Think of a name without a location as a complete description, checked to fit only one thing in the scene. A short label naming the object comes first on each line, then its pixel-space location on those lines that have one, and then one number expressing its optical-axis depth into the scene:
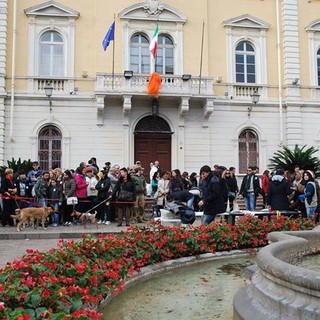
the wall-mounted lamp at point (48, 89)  20.05
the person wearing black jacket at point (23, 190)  14.16
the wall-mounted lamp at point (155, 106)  21.08
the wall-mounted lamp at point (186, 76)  20.67
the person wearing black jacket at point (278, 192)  10.95
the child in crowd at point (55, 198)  14.06
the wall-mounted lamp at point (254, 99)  21.66
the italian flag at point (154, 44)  20.19
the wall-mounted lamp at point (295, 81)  22.48
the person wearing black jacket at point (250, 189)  15.48
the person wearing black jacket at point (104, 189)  14.29
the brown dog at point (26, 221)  13.23
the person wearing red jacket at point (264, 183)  16.11
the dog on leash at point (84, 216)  13.91
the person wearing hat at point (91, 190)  14.70
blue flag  19.62
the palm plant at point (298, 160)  19.64
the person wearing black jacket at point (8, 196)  13.60
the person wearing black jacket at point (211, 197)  9.79
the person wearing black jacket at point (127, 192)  13.74
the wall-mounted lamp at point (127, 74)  20.20
